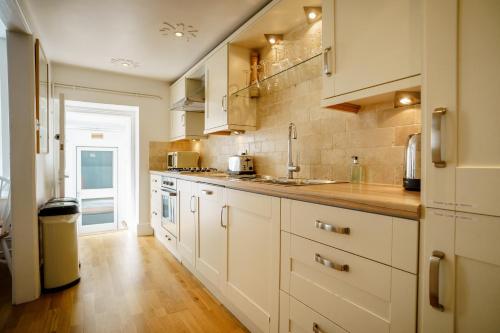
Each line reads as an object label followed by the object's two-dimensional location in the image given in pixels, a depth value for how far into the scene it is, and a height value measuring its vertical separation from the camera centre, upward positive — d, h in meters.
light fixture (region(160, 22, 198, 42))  2.35 +1.23
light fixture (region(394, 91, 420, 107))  1.25 +0.32
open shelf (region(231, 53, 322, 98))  1.82 +0.67
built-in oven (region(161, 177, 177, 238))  2.89 -0.50
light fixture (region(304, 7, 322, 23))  1.81 +1.04
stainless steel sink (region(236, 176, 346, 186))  1.69 -0.13
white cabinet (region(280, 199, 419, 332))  0.85 -0.41
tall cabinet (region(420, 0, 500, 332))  0.69 -0.02
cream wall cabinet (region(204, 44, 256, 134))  2.47 +0.66
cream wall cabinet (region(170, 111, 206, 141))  3.54 +0.51
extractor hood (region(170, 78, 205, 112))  3.09 +0.90
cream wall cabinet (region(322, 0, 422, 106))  1.05 +0.51
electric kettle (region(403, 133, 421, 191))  1.16 +0.00
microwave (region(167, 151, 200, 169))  3.59 +0.04
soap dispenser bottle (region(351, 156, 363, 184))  1.60 -0.06
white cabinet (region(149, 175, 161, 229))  3.49 -0.54
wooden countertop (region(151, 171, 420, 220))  0.86 -0.13
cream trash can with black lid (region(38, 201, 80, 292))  2.19 -0.71
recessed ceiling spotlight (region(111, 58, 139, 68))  3.18 +1.23
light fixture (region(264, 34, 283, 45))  2.22 +1.06
